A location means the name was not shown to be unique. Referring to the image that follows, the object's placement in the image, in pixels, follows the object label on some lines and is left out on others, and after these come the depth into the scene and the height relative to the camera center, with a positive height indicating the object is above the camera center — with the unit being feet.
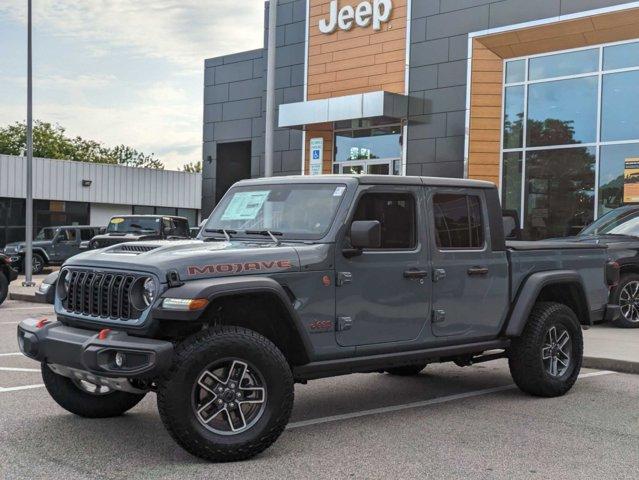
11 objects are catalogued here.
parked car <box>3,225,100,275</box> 85.87 -4.76
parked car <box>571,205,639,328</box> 39.06 -2.97
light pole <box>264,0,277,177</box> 50.72 +8.14
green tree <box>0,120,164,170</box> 232.73 +18.47
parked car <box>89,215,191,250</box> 70.49 -1.96
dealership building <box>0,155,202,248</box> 103.45 +1.65
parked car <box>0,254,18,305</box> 48.29 -4.54
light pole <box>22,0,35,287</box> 63.16 +3.10
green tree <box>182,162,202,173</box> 338.54 +17.15
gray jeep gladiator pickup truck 16.25 -2.33
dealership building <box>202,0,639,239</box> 55.62 +9.05
